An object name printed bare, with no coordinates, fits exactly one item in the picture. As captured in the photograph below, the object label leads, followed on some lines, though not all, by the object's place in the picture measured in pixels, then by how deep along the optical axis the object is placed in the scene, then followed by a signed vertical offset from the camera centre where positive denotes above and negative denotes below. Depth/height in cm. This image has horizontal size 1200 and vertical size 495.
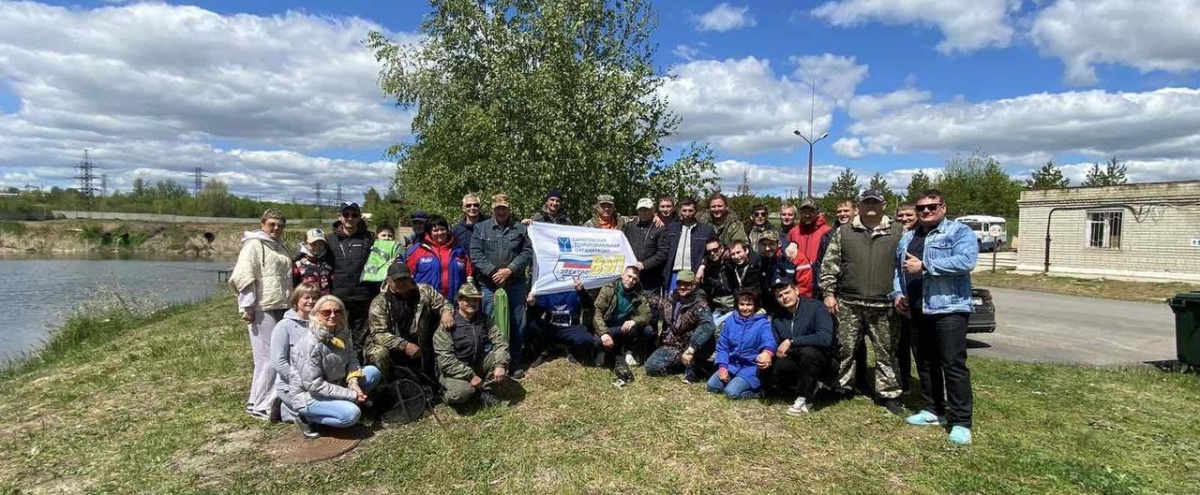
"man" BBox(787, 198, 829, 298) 647 -20
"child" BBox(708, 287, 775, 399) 590 -120
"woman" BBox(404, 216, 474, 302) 627 -39
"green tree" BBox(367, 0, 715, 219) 1076 +212
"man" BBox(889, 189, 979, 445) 478 -53
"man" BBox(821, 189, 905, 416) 537 -52
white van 3488 +19
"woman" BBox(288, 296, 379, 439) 491 -128
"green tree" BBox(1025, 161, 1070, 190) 4178 +376
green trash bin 686 -107
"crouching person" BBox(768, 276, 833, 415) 557 -109
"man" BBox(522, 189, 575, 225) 742 +18
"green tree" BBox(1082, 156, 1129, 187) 3878 +371
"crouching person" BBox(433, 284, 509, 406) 562 -127
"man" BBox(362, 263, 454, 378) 553 -94
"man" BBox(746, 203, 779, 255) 728 +7
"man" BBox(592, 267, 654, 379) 680 -105
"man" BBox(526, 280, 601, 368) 701 -115
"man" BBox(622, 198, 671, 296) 720 -25
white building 2058 +4
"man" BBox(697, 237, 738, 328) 673 -63
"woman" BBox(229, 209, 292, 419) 561 -71
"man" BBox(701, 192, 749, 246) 732 +10
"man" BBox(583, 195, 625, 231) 756 +14
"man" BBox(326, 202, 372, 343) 651 -45
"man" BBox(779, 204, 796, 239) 734 +12
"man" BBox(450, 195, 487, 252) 682 +3
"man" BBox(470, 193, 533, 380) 656 -37
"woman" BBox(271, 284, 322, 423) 493 -92
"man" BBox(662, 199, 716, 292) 707 -19
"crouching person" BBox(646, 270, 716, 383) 639 -118
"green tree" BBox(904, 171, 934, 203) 4225 +346
